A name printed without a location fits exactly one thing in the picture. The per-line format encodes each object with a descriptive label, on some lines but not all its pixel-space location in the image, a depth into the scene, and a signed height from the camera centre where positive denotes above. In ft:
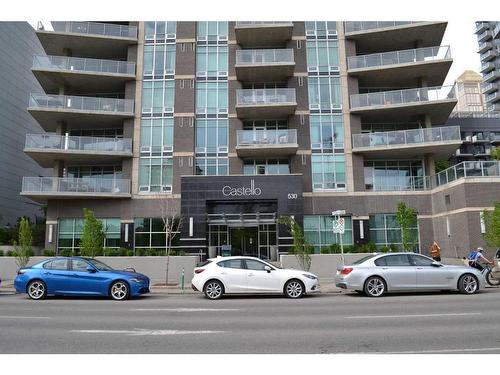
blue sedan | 46.91 -3.57
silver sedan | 46.37 -3.51
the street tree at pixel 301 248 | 66.44 -0.47
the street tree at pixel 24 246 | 69.46 +0.52
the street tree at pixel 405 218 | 71.76 +4.33
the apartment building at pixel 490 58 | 280.94 +125.64
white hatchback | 46.83 -3.72
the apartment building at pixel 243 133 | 95.96 +26.61
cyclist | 55.67 -2.24
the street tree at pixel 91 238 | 70.23 +1.69
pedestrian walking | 68.48 -1.43
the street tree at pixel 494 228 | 61.82 +2.06
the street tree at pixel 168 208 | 95.61 +8.86
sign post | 62.18 +2.85
